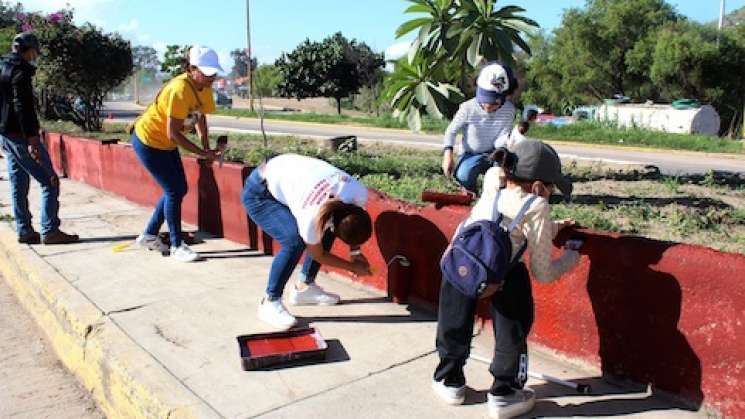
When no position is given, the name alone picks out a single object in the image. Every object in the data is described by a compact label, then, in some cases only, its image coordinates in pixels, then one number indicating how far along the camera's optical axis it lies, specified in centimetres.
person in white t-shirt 333
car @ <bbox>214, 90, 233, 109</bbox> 5944
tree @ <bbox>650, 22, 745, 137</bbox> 3103
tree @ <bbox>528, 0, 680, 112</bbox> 3531
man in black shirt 545
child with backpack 280
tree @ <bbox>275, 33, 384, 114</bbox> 4078
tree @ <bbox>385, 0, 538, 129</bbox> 743
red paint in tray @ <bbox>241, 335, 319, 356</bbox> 349
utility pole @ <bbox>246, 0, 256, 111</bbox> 877
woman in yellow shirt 502
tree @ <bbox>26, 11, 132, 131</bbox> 1351
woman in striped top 541
